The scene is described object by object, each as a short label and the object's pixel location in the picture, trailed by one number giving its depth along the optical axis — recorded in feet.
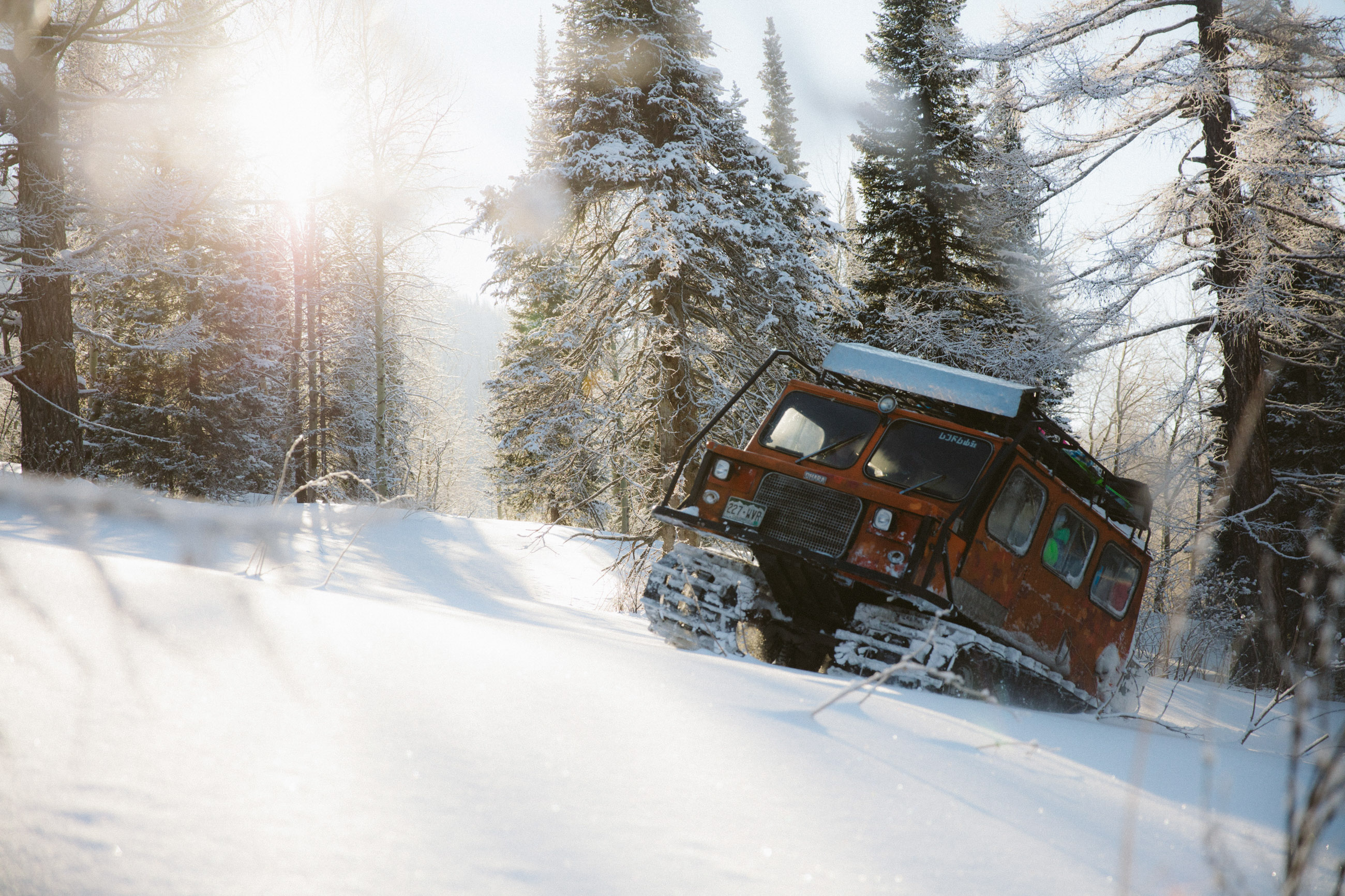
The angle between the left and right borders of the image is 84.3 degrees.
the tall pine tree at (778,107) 100.07
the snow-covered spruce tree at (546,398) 40.24
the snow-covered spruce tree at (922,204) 48.03
